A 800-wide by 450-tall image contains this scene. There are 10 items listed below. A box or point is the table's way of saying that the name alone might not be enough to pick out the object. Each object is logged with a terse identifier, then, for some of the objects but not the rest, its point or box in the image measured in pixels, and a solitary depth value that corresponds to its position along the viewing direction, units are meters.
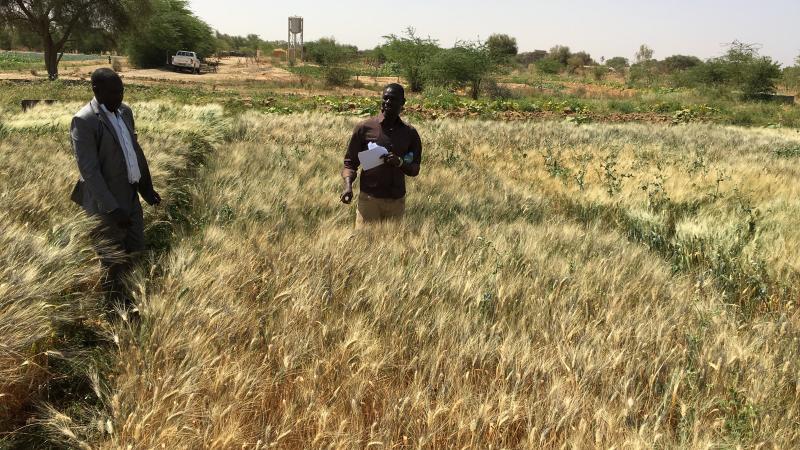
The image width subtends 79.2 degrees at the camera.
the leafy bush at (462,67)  37.03
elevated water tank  81.50
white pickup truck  49.50
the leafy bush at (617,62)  105.25
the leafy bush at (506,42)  90.73
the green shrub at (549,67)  74.75
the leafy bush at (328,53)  59.22
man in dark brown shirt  4.30
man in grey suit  3.18
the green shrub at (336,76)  43.69
